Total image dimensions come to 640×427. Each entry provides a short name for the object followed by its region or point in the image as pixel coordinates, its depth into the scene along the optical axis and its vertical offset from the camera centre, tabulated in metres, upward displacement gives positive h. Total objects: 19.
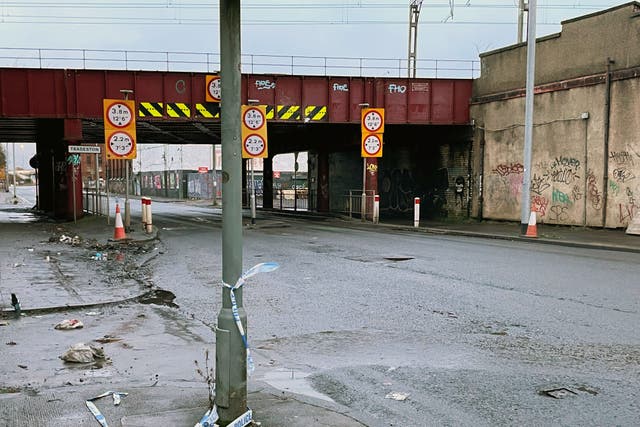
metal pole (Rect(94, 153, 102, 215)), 25.02 -1.54
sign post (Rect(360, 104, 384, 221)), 23.66 +1.60
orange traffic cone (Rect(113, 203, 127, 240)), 15.69 -1.61
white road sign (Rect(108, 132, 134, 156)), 16.47 +0.75
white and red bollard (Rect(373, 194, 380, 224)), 23.86 -1.60
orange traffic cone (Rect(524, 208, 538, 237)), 17.25 -1.65
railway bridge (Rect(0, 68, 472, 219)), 22.75 +2.37
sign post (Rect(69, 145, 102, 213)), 18.25 +0.65
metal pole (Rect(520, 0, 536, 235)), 17.23 +1.19
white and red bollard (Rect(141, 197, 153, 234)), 17.89 -1.39
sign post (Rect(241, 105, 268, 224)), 20.14 +1.33
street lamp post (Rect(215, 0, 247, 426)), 3.63 -0.37
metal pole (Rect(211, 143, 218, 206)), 42.84 -1.63
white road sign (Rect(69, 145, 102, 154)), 18.25 +0.65
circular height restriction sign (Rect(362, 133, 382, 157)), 23.73 +1.04
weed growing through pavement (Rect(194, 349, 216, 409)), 3.98 -1.63
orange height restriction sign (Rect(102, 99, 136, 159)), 16.47 +1.17
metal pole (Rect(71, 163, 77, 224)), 22.53 -0.55
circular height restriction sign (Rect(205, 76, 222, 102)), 23.25 +3.22
